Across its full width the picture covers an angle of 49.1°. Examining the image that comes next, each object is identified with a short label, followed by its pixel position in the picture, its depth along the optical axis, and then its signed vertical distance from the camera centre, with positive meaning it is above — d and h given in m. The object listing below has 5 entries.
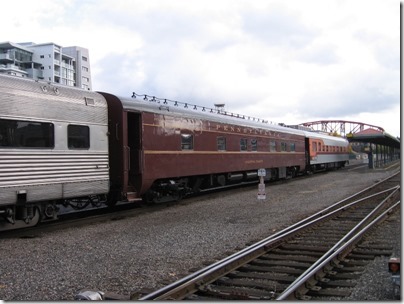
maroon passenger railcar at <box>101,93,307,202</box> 11.85 +0.44
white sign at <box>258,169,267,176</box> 14.02 -0.34
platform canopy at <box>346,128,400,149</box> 35.77 +1.91
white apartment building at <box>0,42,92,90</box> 90.69 +23.14
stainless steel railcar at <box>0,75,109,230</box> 8.72 +0.36
